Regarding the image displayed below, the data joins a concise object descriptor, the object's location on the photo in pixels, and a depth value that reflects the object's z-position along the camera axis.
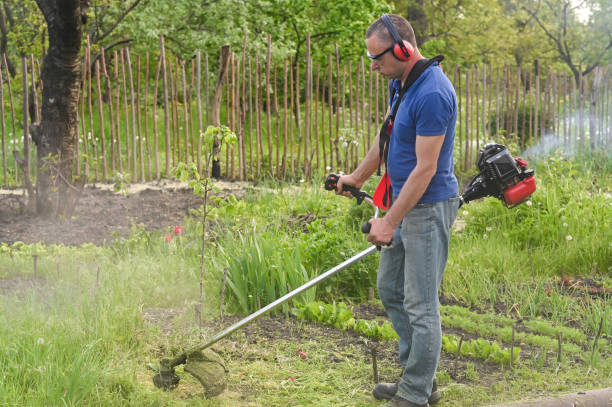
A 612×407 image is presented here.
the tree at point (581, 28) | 25.91
